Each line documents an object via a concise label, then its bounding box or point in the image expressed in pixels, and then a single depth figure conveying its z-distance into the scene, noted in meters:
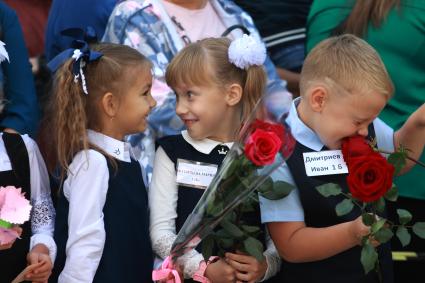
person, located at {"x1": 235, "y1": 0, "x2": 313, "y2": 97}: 10.02
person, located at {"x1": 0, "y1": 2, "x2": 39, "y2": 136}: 7.68
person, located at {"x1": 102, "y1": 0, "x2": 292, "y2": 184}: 7.87
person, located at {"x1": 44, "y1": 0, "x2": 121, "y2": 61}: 8.57
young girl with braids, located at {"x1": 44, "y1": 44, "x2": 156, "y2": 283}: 6.71
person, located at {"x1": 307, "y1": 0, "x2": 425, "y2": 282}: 8.19
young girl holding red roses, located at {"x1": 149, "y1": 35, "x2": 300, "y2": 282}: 6.95
